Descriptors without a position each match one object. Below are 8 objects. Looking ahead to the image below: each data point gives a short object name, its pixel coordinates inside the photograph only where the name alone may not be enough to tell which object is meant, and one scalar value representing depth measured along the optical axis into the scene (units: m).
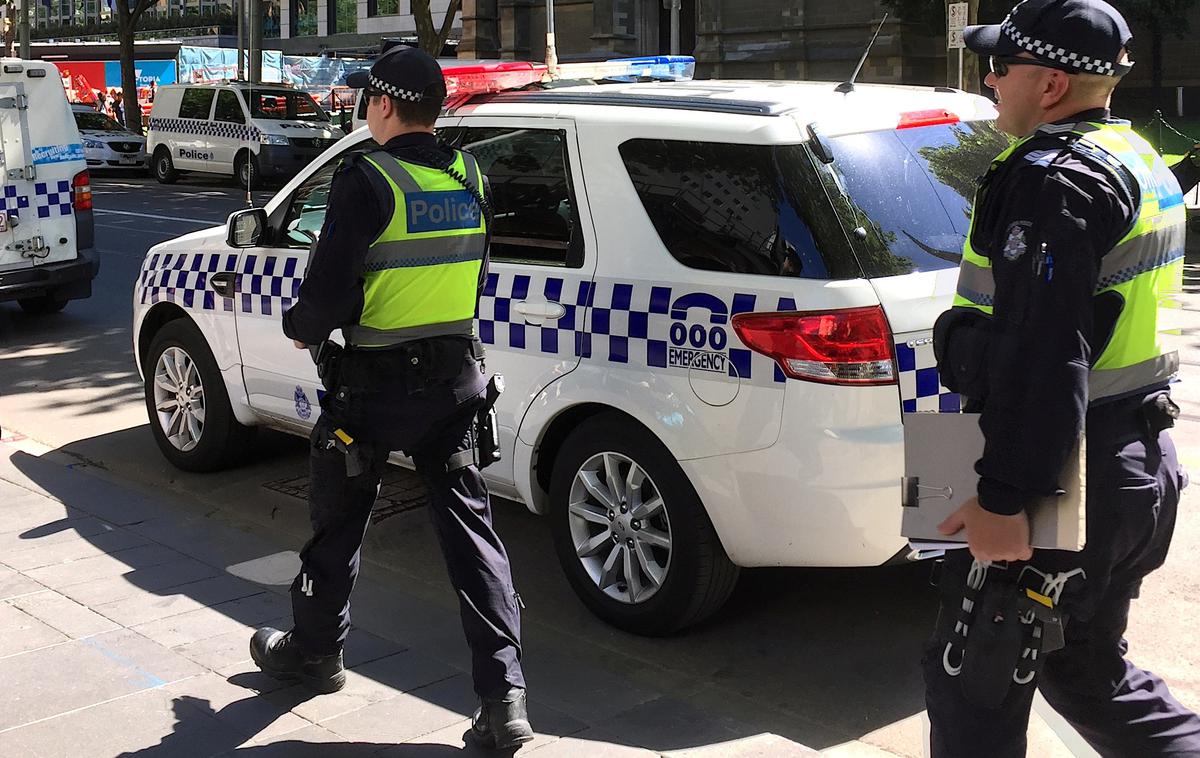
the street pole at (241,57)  18.25
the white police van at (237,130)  24.08
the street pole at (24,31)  37.83
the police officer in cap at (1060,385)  2.36
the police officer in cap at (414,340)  3.51
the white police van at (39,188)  9.73
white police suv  3.93
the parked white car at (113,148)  28.36
